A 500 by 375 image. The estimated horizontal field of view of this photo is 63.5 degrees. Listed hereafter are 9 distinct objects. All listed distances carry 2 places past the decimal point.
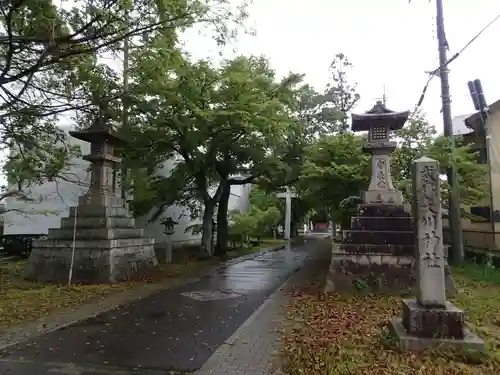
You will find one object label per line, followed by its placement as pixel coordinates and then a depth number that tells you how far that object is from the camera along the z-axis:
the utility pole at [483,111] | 15.30
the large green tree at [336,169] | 12.39
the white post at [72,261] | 11.55
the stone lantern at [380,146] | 10.77
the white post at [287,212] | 36.44
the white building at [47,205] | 20.27
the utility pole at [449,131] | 13.31
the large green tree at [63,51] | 7.22
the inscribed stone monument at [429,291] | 5.23
